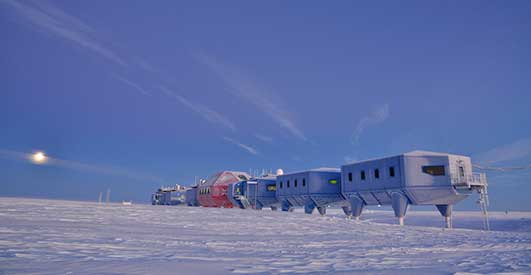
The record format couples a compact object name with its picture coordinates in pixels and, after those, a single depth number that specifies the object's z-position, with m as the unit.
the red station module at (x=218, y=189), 68.00
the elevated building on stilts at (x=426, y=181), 34.03
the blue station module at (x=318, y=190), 47.19
